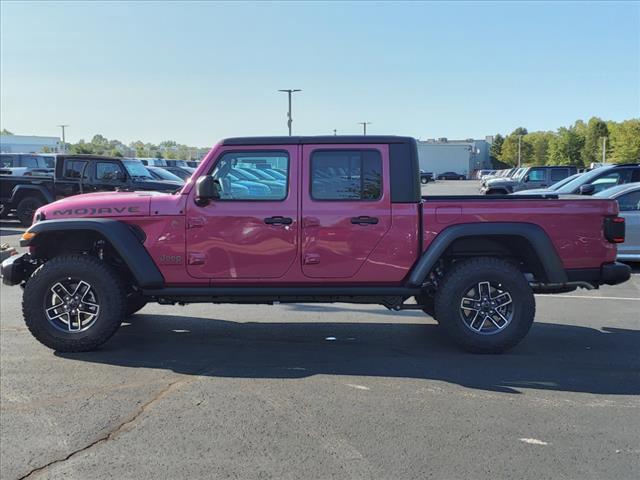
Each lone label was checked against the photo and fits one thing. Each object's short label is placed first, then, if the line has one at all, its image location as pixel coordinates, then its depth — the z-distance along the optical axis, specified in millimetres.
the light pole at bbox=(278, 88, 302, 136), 50225
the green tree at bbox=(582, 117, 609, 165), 73688
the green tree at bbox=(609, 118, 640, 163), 55000
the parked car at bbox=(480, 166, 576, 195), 21062
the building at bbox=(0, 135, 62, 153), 94812
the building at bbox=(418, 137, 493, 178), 85500
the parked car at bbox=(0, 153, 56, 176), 23039
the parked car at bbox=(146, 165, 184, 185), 20106
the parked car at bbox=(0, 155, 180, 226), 15672
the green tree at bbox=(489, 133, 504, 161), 105688
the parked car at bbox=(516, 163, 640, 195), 13117
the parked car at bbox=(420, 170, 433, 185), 60369
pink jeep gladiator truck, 5547
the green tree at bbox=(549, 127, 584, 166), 75438
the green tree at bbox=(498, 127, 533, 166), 95688
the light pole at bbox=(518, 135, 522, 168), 93238
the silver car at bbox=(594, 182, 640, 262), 10148
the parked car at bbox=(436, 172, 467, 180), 82875
